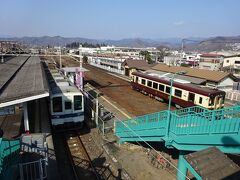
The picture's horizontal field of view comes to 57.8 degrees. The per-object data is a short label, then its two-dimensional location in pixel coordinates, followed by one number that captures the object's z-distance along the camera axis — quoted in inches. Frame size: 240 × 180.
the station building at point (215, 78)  1081.0
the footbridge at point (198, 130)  332.8
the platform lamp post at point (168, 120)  400.8
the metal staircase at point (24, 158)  277.6
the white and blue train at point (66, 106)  565.0
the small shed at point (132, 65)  1706.4
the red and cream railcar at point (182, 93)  745.0
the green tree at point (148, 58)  2743.6
